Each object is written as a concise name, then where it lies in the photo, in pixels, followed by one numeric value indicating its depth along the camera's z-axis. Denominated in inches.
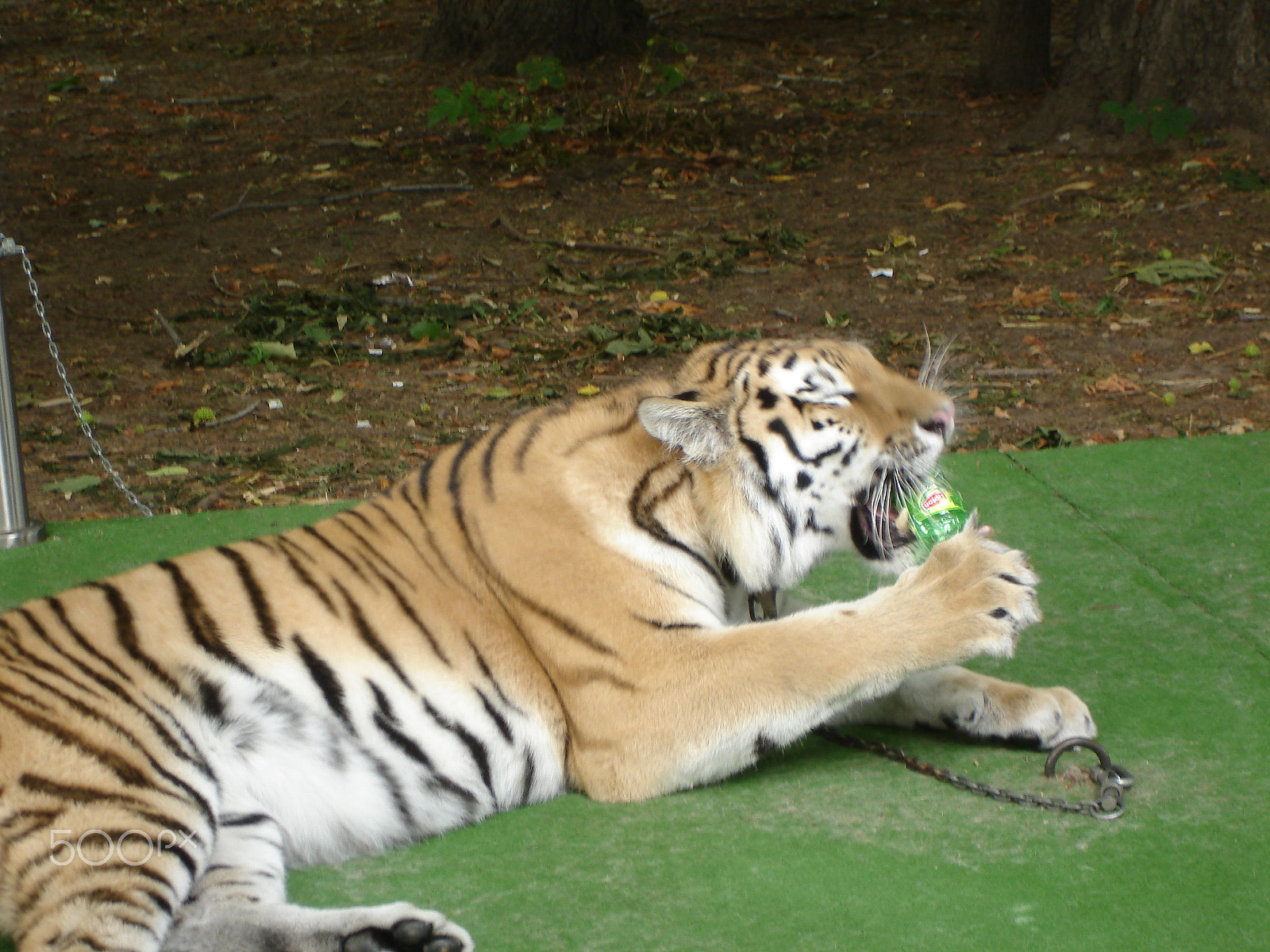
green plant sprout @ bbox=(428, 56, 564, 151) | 813.2
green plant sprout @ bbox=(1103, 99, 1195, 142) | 701.9
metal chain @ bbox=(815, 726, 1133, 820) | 199.2
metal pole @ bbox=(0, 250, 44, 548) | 343.9
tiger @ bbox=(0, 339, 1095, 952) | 186.7
